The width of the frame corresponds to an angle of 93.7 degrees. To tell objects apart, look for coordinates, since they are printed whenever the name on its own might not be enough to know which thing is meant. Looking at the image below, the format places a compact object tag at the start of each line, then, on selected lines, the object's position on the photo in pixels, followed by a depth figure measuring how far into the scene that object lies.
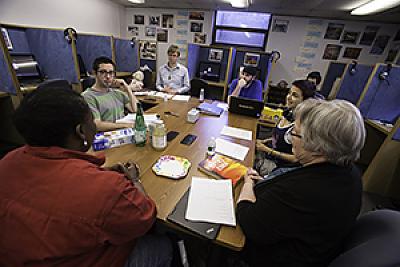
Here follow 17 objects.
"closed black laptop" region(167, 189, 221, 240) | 0.74
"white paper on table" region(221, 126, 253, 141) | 1.61
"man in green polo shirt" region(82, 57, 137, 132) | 1.68
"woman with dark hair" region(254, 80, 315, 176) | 1.55
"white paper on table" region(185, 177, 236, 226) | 0.81
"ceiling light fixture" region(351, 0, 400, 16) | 2.55
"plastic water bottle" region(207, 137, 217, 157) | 1.25
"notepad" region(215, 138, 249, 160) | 1.31
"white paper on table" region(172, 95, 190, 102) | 2.57
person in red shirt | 0.51
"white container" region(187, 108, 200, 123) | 1.78
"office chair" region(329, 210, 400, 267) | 0.56
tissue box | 1.21
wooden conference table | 0.80
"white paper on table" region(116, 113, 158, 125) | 1.63
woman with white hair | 0.68
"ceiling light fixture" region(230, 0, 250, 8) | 3.22
